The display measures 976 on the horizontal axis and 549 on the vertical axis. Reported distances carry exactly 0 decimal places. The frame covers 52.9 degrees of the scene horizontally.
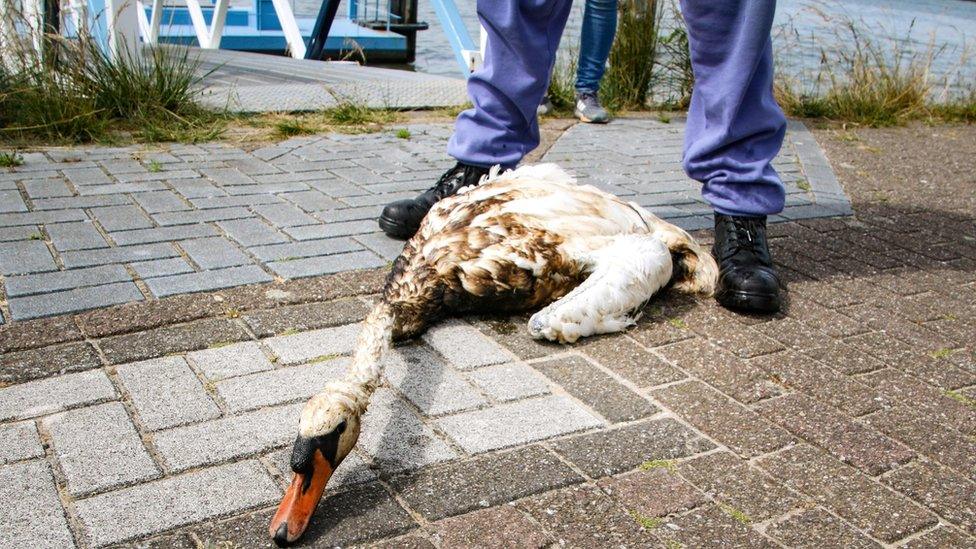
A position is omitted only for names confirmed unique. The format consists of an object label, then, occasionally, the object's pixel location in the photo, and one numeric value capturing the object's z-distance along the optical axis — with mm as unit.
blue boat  13352
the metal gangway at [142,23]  6012
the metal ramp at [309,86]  6613
